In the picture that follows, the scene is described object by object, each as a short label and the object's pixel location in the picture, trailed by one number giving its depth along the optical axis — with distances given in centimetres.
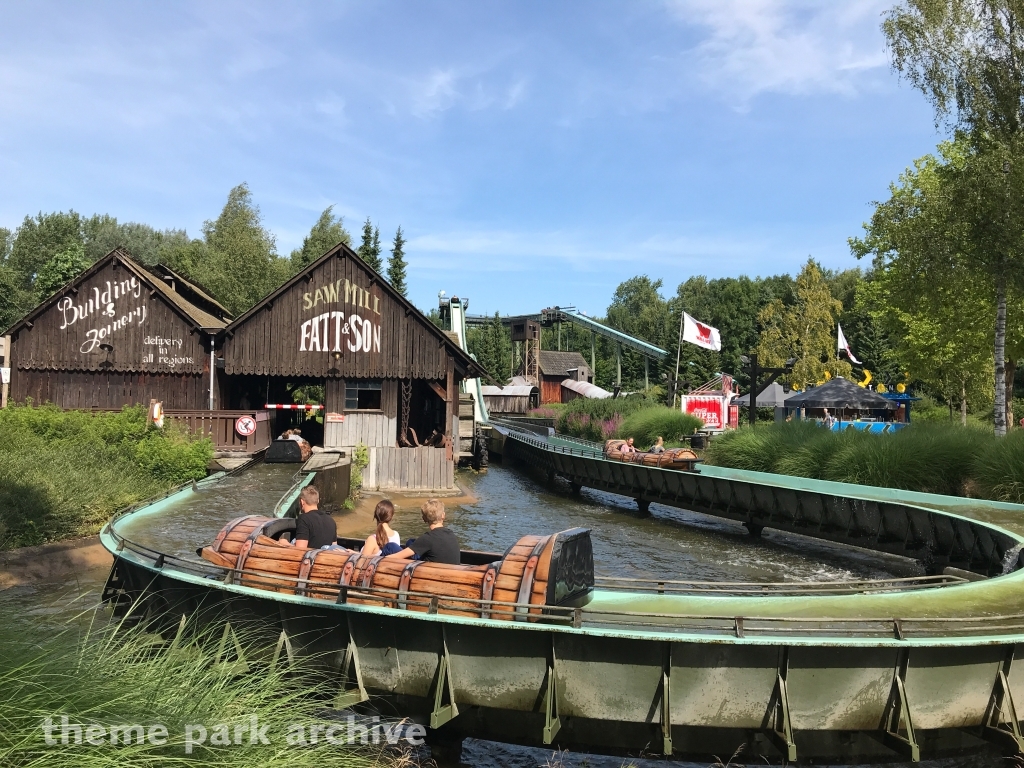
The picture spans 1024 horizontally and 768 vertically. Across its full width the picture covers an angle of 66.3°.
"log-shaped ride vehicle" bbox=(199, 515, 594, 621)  730
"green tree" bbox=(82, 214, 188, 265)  7488
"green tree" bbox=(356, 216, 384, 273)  6188
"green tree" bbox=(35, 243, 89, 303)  5378
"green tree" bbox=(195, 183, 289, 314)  5165
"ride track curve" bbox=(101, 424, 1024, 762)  682
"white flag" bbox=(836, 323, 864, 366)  5204
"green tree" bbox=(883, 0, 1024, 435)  2056
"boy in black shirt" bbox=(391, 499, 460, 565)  799
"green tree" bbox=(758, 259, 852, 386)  5409
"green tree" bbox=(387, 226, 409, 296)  6488
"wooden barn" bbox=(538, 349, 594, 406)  8650
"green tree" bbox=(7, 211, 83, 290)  7056
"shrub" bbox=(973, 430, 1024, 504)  1606
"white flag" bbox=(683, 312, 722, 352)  4356
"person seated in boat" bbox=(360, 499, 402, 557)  857
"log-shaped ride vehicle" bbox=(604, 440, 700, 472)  2319
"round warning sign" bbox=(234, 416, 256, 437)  2530
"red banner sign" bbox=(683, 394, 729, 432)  3644
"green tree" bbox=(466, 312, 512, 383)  9475
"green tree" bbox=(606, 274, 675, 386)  9675
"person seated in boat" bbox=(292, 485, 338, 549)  911
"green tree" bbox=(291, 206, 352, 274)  5866
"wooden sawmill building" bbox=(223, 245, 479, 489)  2670
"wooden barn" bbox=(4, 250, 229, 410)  2644
